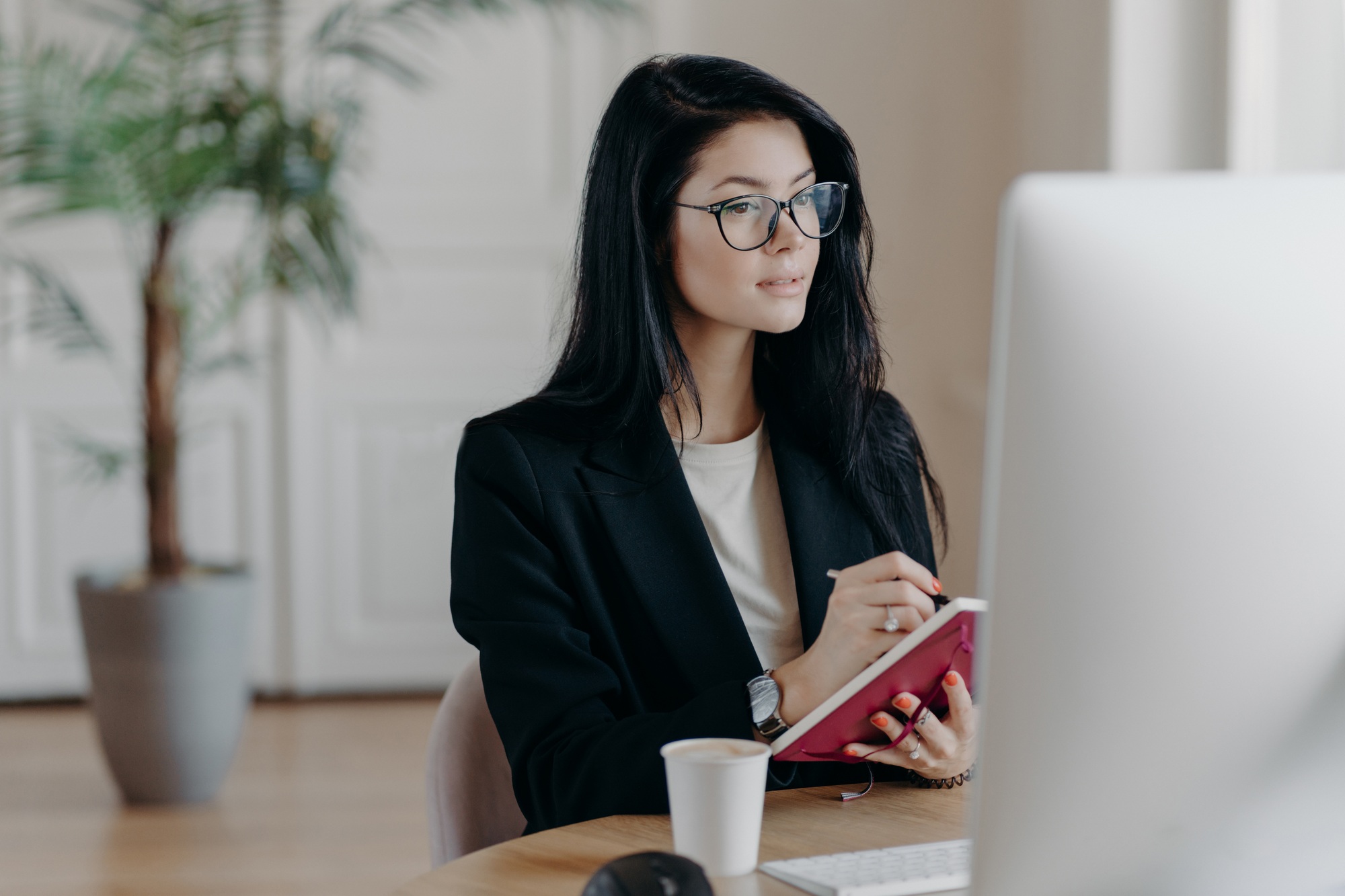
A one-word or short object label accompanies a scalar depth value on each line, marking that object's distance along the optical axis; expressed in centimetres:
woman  243
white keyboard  213
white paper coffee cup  216
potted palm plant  442
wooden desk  218
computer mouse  203
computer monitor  181
